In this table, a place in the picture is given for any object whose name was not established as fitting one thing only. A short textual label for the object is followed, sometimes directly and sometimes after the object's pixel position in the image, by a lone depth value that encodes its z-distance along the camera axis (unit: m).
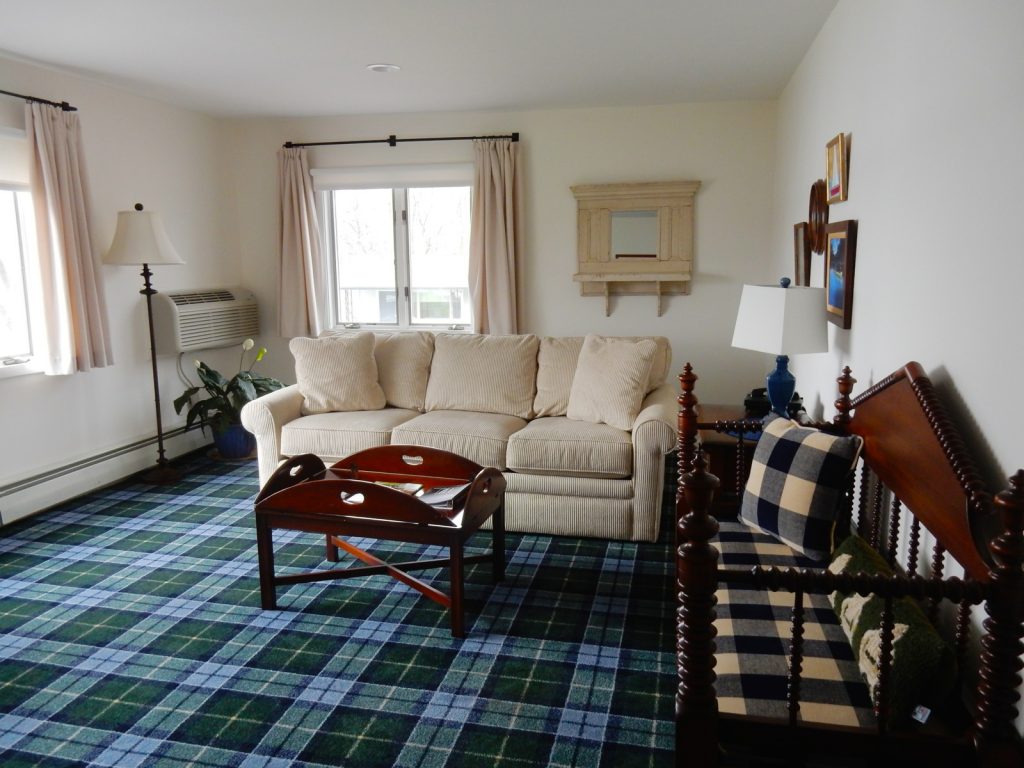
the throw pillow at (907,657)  1.52
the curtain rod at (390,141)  5.51
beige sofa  3.67
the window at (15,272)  4.24
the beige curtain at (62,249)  4.15
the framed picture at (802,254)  3.87
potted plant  5.14
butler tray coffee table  2.78
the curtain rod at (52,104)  4.07
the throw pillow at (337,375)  4.42
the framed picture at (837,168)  3.04
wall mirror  5.41
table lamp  2.98
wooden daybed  1.37
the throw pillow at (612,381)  3.89
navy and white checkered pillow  2.34
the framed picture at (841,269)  2.86
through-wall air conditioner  5.12
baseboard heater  4.10
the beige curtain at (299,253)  5.79
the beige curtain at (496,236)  5.51
